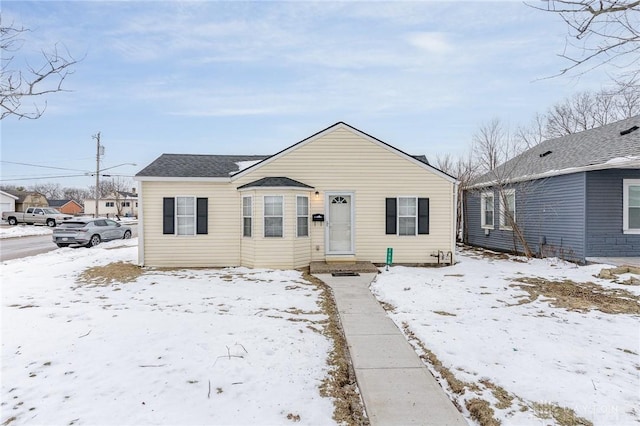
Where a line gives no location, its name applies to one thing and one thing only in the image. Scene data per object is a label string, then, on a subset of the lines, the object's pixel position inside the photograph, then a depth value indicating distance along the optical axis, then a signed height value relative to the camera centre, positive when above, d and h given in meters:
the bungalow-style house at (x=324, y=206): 11.10 +0.18
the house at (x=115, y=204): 63.37 +1.39
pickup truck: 31.86 -0.48
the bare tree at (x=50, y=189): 99.86 +6.89
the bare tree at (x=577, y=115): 23.69 +7.00
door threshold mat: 9.77 -1.84
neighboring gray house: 10.73 +0.48
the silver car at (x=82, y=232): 16.39 -1.03
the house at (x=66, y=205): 63.70 +1.30
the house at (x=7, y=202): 41.60 +1.31
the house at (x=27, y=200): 45.56 +1.74
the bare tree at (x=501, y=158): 13.67 +2.92
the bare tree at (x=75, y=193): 101.49 +5.78
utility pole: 29.42 +5.60
